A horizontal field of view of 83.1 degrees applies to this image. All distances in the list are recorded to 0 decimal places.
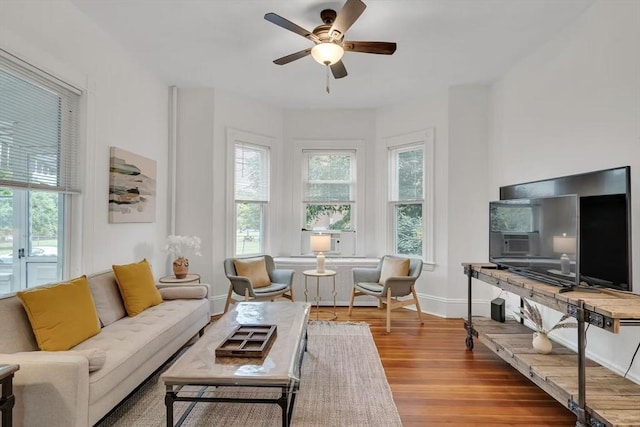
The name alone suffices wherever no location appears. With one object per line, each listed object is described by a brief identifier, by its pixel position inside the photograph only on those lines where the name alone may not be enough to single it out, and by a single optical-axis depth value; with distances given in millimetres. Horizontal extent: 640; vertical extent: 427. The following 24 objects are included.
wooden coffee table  1837
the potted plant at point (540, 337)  2695
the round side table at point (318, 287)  4439
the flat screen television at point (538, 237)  2391
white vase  2697
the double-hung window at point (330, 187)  5492
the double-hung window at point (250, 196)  5047
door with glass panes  2451
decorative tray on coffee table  2076
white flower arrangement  4121
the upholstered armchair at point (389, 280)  4207
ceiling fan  2482
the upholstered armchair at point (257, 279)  4199
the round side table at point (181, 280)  3823
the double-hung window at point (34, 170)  2414
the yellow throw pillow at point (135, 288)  3025
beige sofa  1747
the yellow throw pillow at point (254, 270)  4484
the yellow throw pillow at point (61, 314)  2088
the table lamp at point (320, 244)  4496
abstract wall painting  3475
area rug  2248
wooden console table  1882
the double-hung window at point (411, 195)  4867
